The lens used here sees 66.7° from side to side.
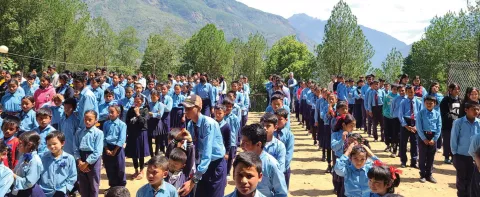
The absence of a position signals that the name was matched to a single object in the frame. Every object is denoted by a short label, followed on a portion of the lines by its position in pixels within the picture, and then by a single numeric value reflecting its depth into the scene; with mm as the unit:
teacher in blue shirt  4074
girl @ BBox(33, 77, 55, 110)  7546
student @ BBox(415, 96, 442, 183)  7109
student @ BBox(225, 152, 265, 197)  2406
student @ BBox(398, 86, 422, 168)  8203
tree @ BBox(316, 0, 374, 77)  27734
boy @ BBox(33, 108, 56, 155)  5020
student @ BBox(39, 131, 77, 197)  4258
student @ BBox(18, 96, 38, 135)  5898
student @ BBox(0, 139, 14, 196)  3598
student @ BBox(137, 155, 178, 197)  3408
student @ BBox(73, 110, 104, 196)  5148
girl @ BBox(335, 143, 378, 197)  3973
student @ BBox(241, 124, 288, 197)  3115
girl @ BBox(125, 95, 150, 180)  7477
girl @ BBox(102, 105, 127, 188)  6141
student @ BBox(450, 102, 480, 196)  5734
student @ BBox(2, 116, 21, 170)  4617
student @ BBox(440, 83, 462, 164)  7551
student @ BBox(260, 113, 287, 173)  3893
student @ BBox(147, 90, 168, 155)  8281
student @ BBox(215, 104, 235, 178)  5281
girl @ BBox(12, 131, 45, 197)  3885
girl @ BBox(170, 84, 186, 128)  10344
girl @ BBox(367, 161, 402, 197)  3219
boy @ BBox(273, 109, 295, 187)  4694
